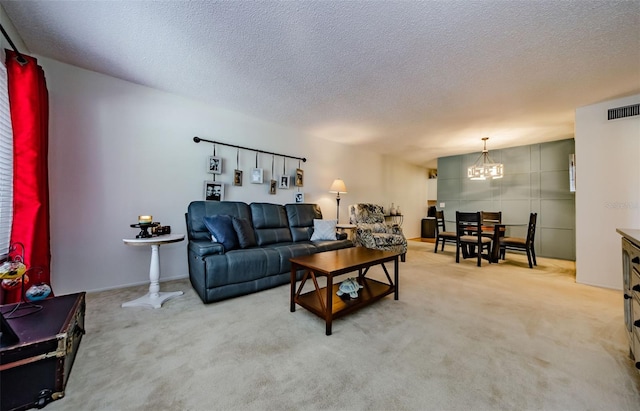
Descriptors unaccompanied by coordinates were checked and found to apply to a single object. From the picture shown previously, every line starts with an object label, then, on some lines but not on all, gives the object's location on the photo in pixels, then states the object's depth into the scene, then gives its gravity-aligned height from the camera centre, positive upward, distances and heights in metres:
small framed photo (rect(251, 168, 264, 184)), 3.87 +0.53
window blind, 1.76 +0.30
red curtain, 1.87 +0.34
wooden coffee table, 1.90 -0.66
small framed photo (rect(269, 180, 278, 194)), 4.11 +0.37
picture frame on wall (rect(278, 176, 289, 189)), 4.24 +0.47
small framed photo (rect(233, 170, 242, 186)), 3.66 +0.47
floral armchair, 4.14 -0.43
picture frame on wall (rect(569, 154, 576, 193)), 4.46 +0.66
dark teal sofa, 2.41 -0.51
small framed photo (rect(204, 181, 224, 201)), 3.44 +0.25
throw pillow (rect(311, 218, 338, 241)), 3.71 -0.36
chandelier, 4.56 +0.72
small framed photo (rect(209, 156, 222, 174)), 3.42 +0.63
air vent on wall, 2.87 +1.21
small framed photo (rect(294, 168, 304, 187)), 4.44 +0.56
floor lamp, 4.73 +0.42
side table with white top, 2.25 -0.79
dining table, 4.20 -0.52
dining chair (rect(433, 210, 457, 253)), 4.75 -0.55
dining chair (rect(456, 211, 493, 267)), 4.05 -0.51
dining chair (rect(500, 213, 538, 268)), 4.00 -0.58
